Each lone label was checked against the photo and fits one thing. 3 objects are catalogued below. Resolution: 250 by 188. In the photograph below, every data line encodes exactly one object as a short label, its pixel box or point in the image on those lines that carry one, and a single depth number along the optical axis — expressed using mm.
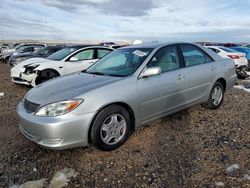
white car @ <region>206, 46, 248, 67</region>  8695
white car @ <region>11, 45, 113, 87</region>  5887
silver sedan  2439
